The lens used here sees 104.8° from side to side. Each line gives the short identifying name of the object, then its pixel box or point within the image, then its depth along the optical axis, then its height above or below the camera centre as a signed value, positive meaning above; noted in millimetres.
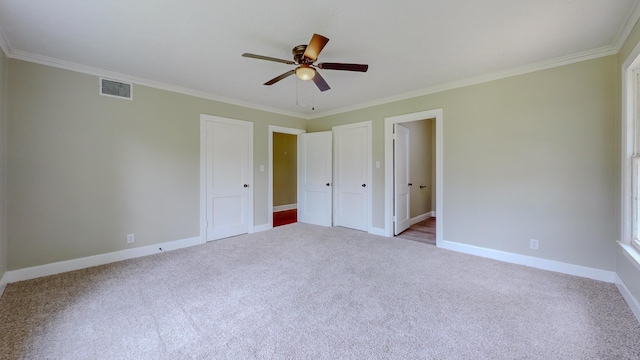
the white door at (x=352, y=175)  4668 +71
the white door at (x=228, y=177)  4105 +33
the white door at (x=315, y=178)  5148 +15
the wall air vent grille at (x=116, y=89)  3107 +1169
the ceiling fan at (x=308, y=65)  2150 +1071
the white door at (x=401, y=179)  4387 -10
